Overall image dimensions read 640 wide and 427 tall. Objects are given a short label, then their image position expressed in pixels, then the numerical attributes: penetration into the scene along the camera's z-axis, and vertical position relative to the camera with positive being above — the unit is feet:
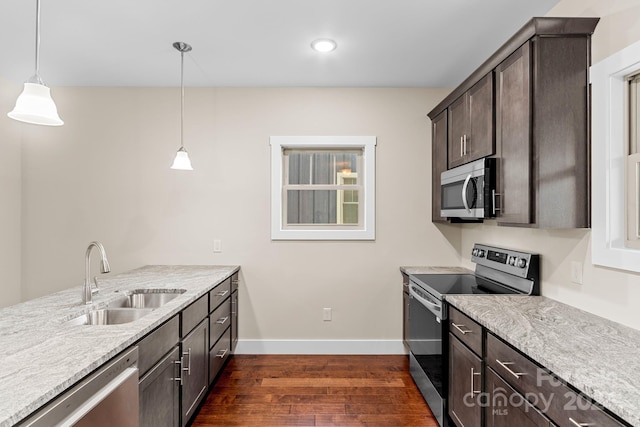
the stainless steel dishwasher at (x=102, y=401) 3.54 -2.08
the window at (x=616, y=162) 5.50 +0.90
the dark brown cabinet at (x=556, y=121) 6.06 +1.68
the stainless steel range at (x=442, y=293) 7.45 -1.78
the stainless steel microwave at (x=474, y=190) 7.38 +0.63
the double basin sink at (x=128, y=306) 6.25 -1.81
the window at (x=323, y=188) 12.10 +1.00
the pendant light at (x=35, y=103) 5.24 +1.68
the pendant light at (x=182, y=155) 8.83 +1.61
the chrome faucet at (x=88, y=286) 6.47 -1.28
